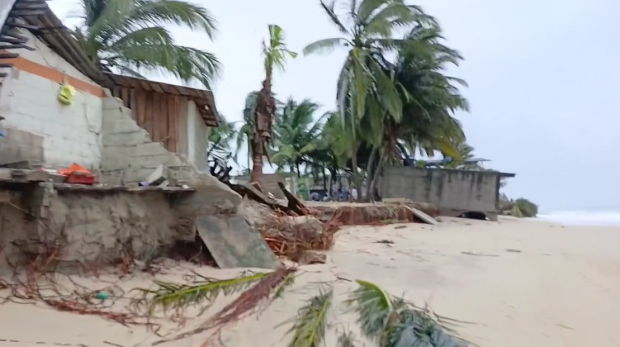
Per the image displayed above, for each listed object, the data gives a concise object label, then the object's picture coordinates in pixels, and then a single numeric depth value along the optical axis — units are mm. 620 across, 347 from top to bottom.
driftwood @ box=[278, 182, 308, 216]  8352
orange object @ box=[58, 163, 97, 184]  4273
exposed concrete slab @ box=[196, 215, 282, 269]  5094
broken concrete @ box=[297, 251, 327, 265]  5582
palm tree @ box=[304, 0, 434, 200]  16036
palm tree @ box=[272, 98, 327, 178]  25391
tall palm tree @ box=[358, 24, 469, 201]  17750
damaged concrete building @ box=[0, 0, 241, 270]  3908
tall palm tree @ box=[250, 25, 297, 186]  11875
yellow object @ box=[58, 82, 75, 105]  5344
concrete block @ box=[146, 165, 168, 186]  5165
